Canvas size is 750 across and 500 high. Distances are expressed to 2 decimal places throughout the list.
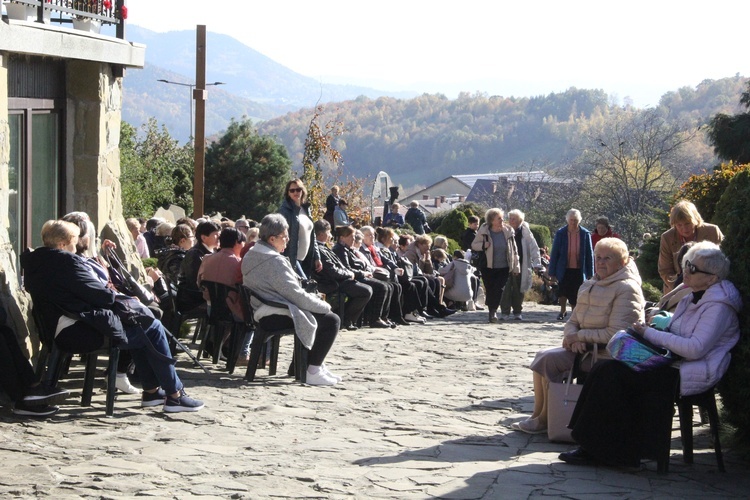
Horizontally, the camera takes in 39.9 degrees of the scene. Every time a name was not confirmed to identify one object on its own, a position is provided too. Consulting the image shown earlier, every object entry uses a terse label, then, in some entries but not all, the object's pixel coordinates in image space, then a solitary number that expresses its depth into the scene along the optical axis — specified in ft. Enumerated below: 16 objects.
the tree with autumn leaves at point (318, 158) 91.47
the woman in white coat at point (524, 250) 49.52
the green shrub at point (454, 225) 83.10
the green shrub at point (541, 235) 93.71
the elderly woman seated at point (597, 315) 23.56
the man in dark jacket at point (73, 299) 23.68
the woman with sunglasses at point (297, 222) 34.14
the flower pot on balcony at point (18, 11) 28.02
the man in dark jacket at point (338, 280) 40.88
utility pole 62.44
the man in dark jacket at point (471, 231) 58.13
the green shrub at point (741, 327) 20.42
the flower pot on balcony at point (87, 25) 32.48
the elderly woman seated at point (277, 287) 28.91
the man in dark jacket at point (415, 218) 84.58
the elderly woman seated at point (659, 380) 20.61
